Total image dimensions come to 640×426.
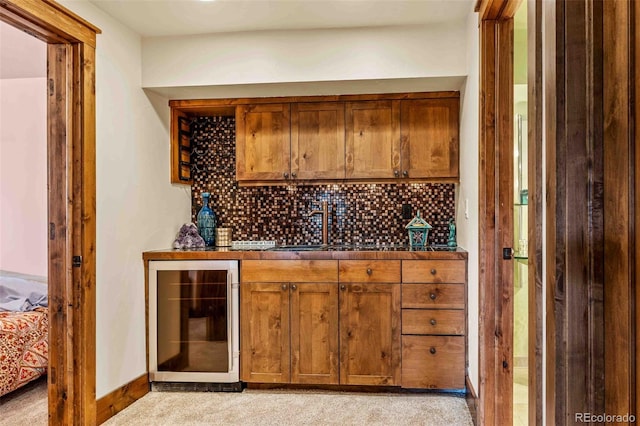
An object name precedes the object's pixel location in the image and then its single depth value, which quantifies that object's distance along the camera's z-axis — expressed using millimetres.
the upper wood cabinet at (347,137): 3201
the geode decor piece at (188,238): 3388
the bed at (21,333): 2852
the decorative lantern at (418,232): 3281
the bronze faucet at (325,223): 3514
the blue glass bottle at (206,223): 3580
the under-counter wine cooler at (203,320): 3006
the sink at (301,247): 3155
